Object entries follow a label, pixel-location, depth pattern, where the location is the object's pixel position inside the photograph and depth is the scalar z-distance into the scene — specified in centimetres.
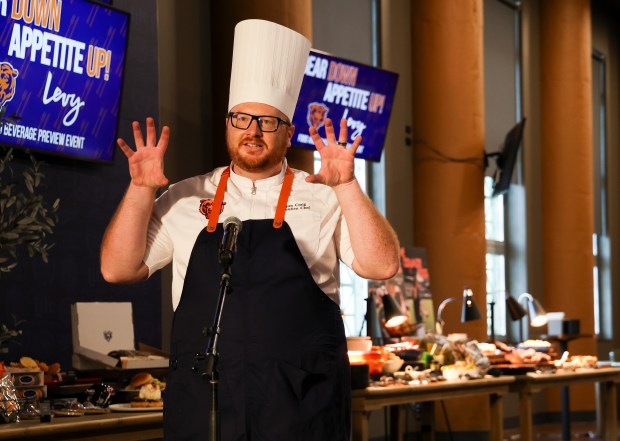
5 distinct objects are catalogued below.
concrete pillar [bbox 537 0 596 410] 1080
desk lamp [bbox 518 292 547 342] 779
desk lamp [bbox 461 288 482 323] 698
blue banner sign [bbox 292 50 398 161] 670
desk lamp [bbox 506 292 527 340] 725
